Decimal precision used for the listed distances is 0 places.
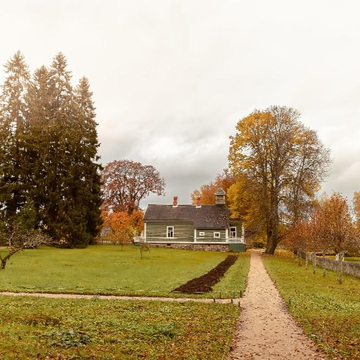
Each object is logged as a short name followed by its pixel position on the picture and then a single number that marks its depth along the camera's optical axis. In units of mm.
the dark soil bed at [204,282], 17647
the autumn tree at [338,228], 22328
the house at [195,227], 52531
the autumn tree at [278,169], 40969
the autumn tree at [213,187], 63488
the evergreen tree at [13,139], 46094
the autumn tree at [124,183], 64150
